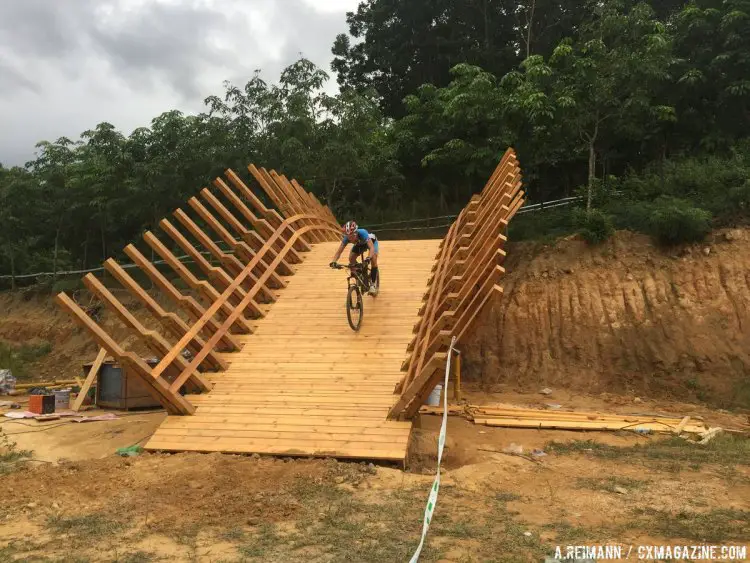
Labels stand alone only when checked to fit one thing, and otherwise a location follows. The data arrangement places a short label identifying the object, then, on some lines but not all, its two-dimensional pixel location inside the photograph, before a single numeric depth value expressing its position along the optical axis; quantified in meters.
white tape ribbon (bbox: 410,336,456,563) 3.18
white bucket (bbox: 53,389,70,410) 9.68
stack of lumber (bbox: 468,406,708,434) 7.39
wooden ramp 5.91
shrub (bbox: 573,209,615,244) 12.22
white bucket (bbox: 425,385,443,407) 8.68
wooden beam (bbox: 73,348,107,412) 9.45
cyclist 8.48
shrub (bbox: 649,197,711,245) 11.30
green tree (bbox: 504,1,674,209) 12.82
